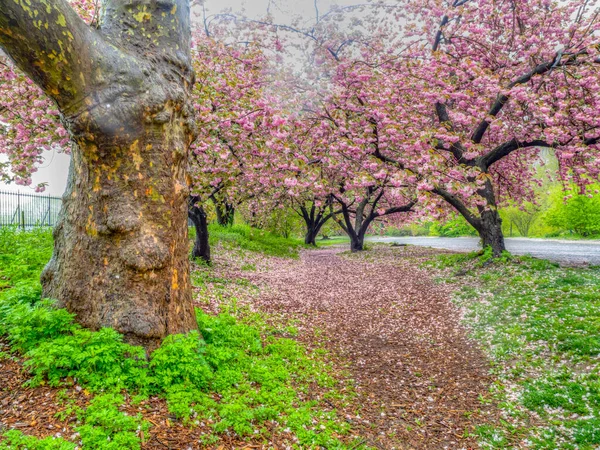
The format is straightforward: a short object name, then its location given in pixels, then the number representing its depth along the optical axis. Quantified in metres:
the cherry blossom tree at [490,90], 10.85
